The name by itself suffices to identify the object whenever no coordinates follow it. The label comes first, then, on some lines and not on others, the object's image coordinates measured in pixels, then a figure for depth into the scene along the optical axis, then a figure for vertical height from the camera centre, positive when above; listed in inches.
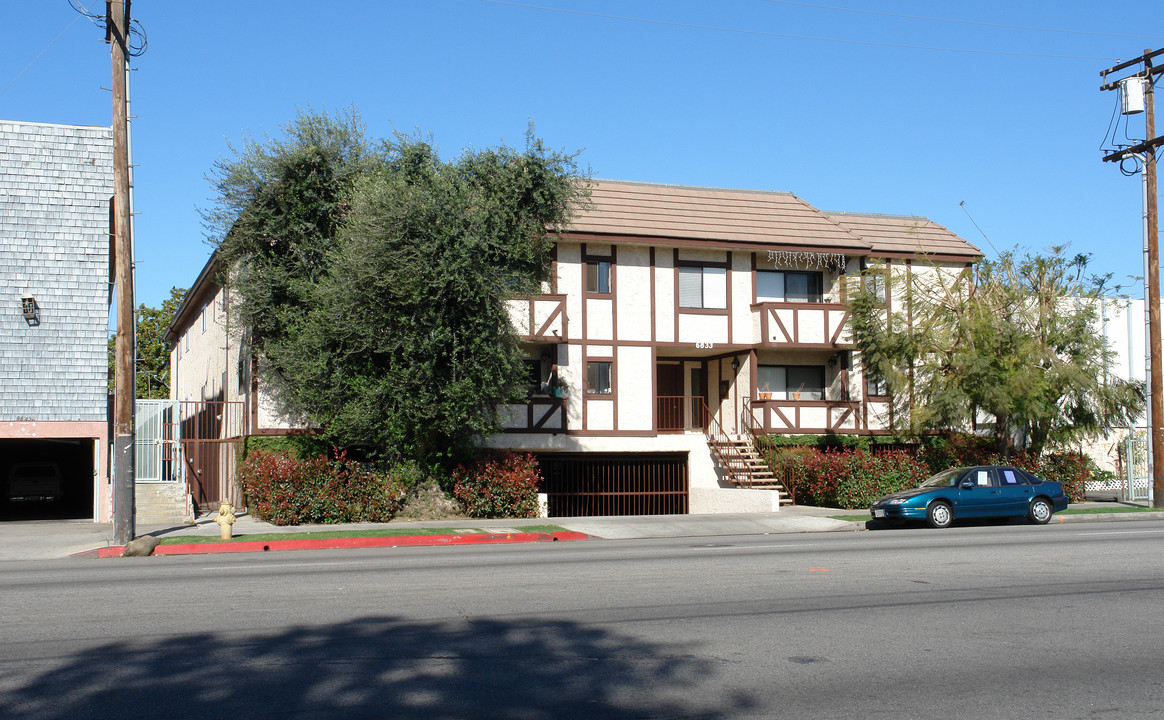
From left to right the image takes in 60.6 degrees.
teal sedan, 836.0 -87.9
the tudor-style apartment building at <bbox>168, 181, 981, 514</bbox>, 1080.2 +60.5
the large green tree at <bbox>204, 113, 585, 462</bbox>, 819.4 +111.1
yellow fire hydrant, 722.8 -83.0
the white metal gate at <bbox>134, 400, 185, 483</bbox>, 1008.9 -38.1
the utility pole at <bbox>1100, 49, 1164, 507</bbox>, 1005.8 +136.8
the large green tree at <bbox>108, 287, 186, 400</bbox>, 2114.9 +127.8
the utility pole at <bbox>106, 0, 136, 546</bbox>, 715.4 +78.7
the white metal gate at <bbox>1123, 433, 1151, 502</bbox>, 1114.1 -94.4
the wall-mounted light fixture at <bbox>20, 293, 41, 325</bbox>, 932.0 +91.6
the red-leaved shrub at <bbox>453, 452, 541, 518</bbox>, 917.2 -81.7
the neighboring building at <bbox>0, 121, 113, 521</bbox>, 933.2 +114.9
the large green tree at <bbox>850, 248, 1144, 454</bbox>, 1010.7 +45.3
